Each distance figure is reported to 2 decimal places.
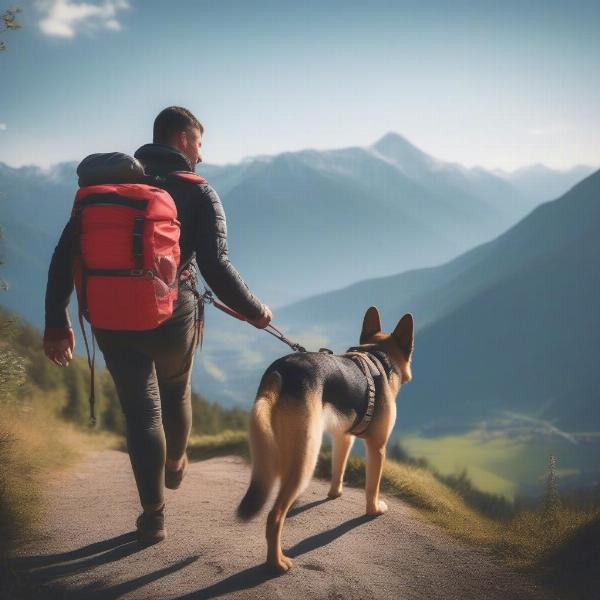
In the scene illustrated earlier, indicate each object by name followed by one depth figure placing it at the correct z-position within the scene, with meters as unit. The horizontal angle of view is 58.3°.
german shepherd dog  3.67
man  3.94
